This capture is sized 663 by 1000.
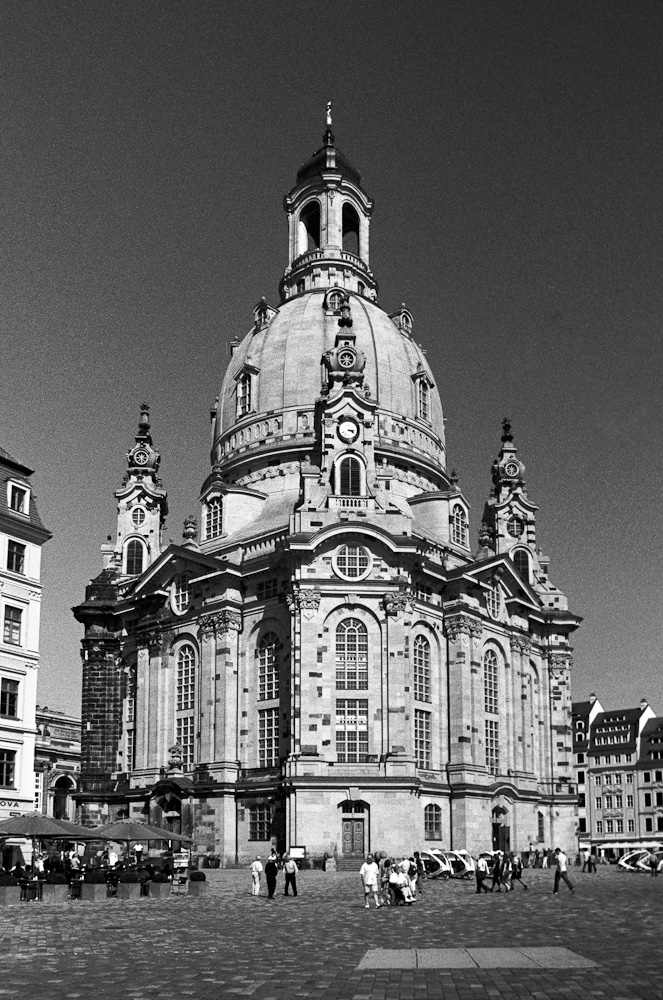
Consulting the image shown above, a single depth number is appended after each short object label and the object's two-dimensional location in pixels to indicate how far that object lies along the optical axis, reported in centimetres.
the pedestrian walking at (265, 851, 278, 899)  4694
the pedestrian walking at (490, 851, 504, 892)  5366
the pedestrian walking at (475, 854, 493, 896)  5350
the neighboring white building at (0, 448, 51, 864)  6012
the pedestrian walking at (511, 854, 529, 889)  5791
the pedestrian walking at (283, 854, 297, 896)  4900
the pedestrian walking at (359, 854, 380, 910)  4123
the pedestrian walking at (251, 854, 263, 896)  4991
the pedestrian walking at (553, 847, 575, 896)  4894
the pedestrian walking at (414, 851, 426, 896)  6180
